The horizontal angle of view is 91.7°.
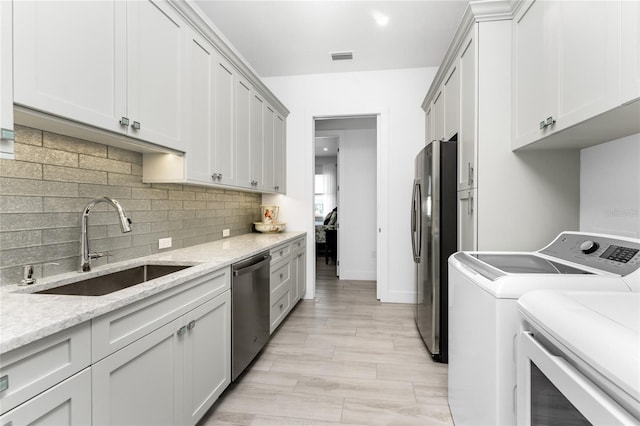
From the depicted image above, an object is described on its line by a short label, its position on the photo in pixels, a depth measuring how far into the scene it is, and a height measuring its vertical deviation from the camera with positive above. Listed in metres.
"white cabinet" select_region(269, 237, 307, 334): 2.83 -0.72
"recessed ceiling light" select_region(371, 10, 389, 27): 2.82 +1.79
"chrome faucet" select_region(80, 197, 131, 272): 1.46 -0.08
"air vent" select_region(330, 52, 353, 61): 3.54 +1.79
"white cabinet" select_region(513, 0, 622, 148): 1.19 +0.68
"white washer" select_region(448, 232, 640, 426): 1.14 -0.35
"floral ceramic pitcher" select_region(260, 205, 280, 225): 3.82 -0.05
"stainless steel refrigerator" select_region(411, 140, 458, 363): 2.48 -0.18
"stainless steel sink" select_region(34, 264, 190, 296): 1.41 -0.37
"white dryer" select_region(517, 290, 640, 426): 0.61 -0.35
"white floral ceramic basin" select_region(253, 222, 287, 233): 3.72 -0.20
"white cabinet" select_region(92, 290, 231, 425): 1.10 -0.71
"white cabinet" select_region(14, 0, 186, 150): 1.11 +0.64
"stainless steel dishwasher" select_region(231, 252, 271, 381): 2.03 -0.72
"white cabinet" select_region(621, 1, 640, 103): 1.04 +0.55
